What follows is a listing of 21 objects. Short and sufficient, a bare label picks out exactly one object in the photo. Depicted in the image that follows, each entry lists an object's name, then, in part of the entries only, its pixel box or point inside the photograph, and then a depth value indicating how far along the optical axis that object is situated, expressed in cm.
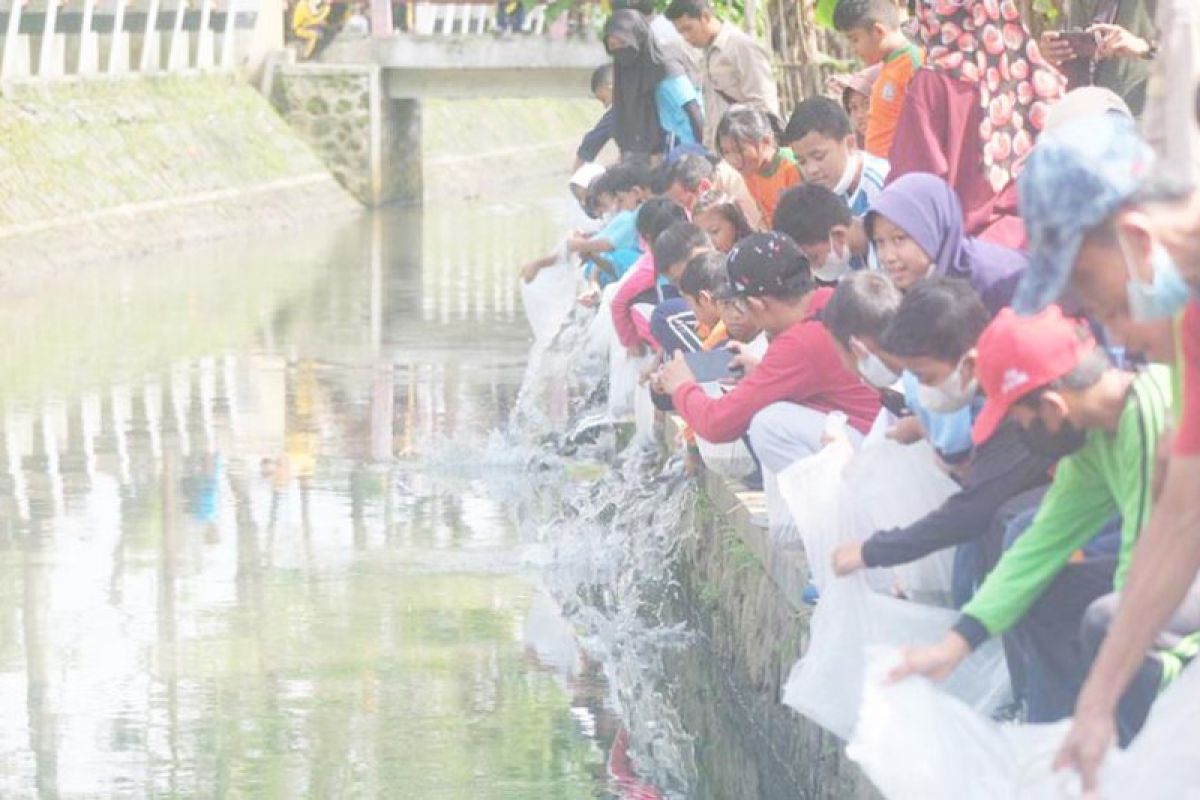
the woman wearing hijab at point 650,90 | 2030
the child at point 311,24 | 5477
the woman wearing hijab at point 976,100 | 1160
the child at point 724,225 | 1441
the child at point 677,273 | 1439
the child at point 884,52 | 1356
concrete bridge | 4946
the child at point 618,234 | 1838
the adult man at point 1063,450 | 702
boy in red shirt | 1120
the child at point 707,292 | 1326
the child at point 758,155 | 1449
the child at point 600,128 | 2282
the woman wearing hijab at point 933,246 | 959
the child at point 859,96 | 1558
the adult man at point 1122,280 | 599
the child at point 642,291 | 1582
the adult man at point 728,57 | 1778
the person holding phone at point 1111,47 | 1112
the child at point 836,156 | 1325
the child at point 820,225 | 1200
